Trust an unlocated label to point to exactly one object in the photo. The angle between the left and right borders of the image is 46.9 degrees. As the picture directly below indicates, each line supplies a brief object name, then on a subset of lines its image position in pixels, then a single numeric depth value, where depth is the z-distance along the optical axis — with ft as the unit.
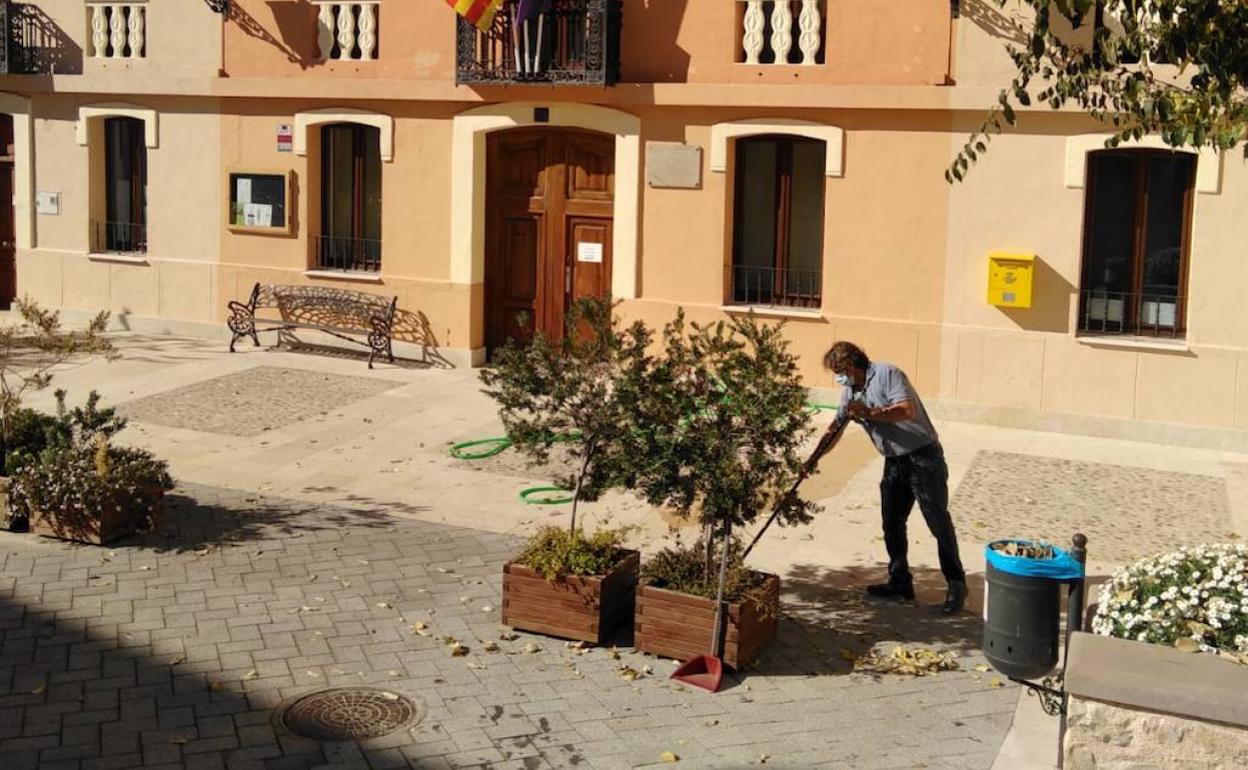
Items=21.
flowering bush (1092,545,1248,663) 20.85
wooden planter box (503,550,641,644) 27.81
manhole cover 23.91
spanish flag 53.36
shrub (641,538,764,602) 26.99
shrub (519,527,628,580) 28.04
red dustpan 26.11
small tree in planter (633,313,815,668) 26.35
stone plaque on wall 53.57
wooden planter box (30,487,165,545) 33.65
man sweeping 29.68
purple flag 53.57
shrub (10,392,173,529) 33.58
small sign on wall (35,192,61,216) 67.26
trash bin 25.07
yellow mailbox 48.19
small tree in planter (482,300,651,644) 27.86
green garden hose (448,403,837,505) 38.96
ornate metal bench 59.00
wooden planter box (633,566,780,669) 26.48
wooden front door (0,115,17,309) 70.03
